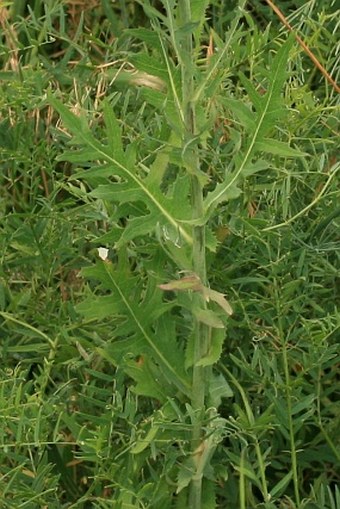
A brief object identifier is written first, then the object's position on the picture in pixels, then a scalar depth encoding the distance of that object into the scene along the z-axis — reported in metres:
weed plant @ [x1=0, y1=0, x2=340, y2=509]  1.72
